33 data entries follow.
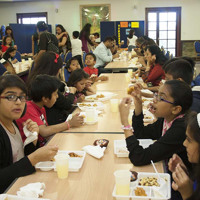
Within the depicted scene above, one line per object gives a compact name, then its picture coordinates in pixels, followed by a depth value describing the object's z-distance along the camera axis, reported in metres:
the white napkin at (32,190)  1.40
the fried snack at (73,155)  1.83
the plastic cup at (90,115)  2.60
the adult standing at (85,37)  9.29
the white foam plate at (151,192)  1.35
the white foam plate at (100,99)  3.44
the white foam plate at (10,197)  1.31
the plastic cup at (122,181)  1.38
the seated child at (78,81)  3.63
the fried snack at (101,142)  2.02
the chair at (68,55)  6.93
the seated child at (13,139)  1.65
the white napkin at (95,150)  1.86
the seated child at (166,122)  1.75
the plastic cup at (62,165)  1.58
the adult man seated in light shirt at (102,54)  7.36
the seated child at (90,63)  5.46
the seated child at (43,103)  2.38
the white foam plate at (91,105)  3.03
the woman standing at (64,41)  7.75
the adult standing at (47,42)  5.16
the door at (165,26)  13.10
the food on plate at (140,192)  1.39
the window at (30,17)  13.62
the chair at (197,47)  11.77
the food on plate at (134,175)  1.50
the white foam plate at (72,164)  1.67
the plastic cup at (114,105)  2.94
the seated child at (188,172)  1.35
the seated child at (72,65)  4.43
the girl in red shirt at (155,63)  4.58
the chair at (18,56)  8.08
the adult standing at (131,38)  11.14
